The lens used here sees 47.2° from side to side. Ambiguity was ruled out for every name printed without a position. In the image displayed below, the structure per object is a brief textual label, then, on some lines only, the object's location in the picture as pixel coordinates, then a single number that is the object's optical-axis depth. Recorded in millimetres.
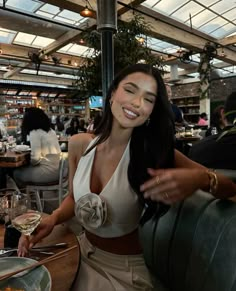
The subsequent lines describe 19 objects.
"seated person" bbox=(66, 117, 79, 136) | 8383
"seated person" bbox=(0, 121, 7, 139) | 6650
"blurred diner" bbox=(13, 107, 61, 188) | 3434
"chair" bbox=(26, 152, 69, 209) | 3213
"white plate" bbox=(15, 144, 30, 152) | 3764
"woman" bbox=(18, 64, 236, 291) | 1065
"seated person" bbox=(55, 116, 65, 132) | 10158
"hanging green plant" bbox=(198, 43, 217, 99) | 5855
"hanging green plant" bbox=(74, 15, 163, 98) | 3438
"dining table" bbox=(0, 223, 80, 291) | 769
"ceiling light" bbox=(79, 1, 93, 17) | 4387
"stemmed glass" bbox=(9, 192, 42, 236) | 948
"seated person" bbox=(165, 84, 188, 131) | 4833
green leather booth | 797
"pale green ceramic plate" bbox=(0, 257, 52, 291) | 731
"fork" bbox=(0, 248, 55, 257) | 918
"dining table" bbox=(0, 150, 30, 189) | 3309
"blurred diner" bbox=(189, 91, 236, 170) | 1989
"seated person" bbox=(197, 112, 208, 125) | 8562
